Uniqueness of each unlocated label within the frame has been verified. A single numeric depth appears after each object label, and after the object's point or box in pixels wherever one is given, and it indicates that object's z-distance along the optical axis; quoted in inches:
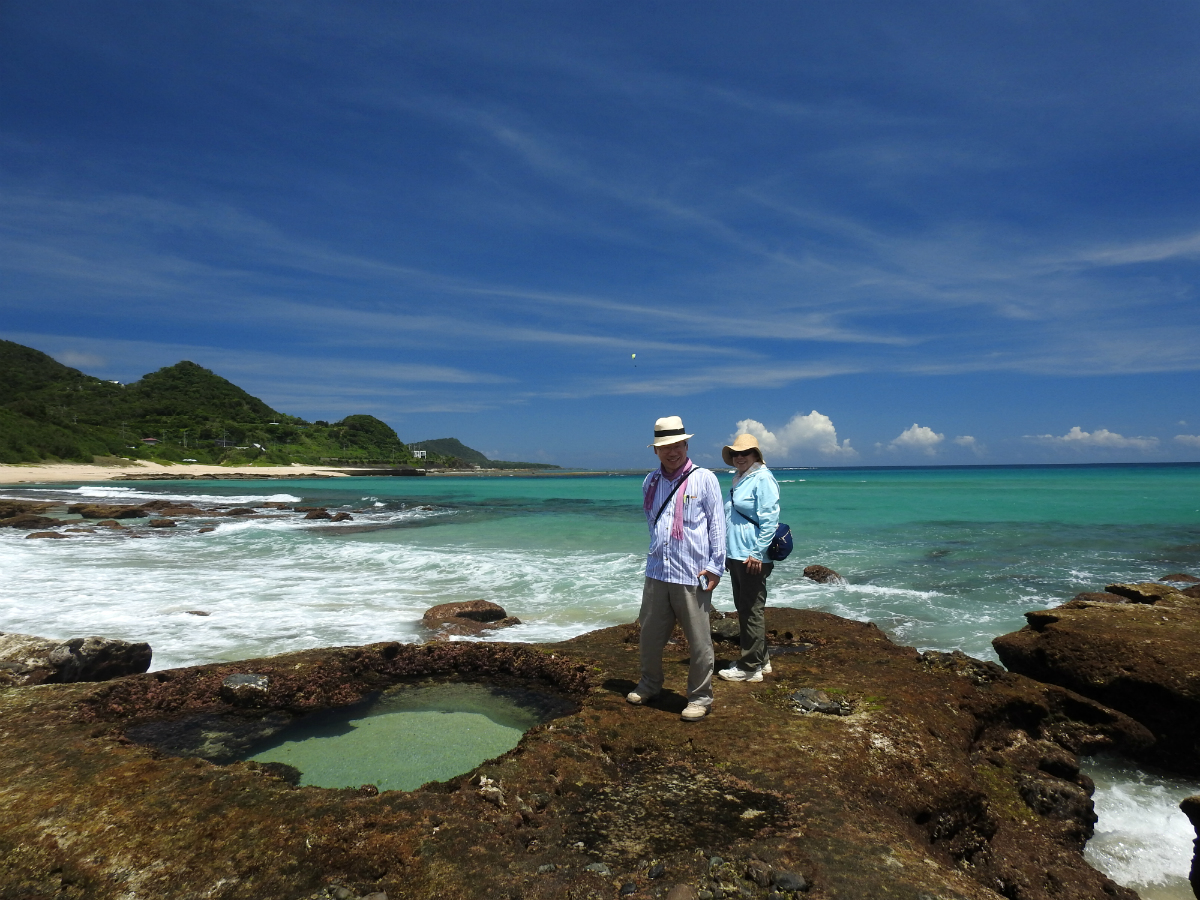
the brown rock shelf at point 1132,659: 221.9
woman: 234.1
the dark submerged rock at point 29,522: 955.3
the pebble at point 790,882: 113.1
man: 196.2
